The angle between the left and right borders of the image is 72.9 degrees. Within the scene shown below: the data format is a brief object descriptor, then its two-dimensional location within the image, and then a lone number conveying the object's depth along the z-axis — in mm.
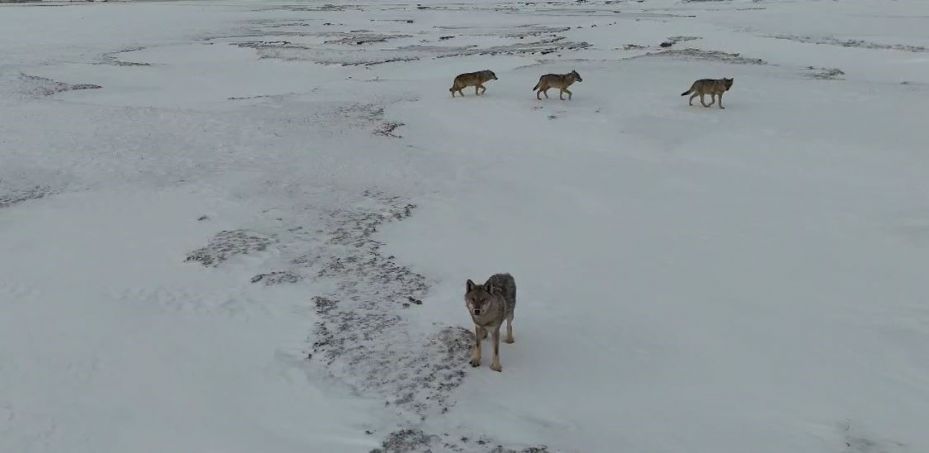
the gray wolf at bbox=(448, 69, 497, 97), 23453
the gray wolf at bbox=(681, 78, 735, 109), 19969
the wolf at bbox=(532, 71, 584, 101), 22109
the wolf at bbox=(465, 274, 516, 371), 7098
